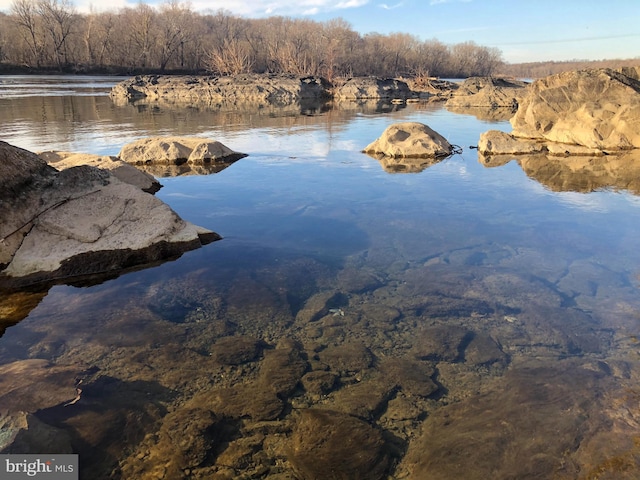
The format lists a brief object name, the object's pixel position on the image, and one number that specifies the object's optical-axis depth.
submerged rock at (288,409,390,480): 2.71
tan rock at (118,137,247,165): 11.45
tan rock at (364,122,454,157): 13.00
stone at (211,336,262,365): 3.79
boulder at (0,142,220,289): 5.26
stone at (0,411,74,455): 2.75
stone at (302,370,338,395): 3.47
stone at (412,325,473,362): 3.89
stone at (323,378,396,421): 3.23
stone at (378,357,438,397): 3.48
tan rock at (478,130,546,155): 13.67
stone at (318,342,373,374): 3.73
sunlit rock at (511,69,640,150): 14.18
